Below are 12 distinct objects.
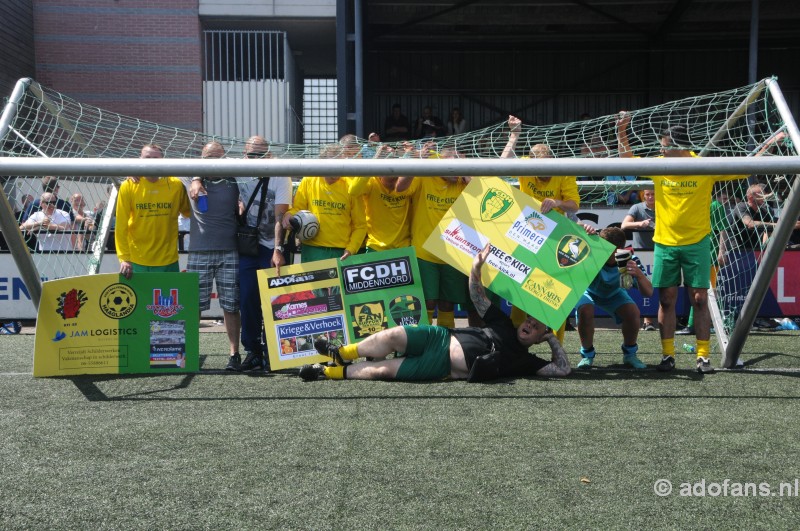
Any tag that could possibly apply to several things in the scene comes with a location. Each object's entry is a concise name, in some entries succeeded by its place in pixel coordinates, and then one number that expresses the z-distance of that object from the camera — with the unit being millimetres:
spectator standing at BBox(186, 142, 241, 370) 6578
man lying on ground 5801
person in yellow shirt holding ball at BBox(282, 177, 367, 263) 6523
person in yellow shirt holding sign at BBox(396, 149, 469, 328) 6602
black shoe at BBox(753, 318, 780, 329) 10125
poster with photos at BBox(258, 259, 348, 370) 6242
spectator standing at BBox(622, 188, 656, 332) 8117
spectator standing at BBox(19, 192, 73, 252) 8469
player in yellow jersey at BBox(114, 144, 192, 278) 6586
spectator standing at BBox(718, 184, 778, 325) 7777
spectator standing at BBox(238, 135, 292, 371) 6598
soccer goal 5250
